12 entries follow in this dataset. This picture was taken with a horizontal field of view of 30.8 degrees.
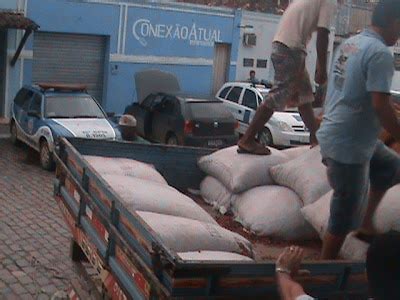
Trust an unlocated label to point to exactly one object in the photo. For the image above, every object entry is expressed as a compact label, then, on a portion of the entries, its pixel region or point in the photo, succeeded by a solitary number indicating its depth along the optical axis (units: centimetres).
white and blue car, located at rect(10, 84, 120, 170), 1300
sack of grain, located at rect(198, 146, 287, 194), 522
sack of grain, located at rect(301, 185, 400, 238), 421
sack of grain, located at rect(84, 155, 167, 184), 511
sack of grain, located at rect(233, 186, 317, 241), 473
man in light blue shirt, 383
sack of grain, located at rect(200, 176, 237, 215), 529
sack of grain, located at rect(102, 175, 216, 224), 432
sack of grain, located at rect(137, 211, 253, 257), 376
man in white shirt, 526
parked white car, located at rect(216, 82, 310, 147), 1595
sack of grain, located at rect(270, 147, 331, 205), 480
